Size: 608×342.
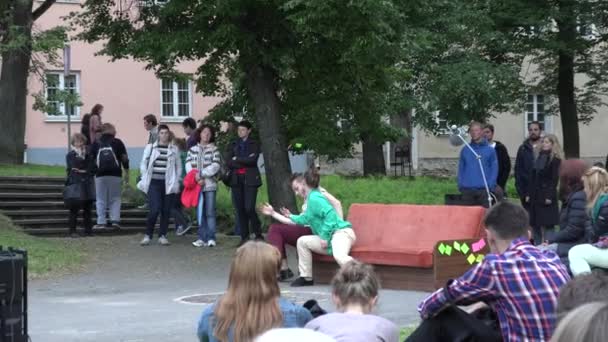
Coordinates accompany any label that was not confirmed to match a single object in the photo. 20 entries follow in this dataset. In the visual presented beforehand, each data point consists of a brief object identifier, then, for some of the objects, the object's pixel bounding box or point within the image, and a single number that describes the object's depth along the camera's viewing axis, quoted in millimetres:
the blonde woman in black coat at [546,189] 16953
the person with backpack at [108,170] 20859
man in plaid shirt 6133
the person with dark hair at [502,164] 19453
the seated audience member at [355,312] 5832
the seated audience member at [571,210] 11297
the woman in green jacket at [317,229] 14016
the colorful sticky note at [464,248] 13133
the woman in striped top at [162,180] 19344
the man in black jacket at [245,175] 18062
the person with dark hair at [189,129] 20131
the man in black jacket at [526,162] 17641
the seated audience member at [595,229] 10414
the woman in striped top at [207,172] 18891
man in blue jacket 17672
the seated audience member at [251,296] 5867
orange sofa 13492
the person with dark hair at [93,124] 21953
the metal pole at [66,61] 22250
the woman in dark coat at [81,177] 20500
